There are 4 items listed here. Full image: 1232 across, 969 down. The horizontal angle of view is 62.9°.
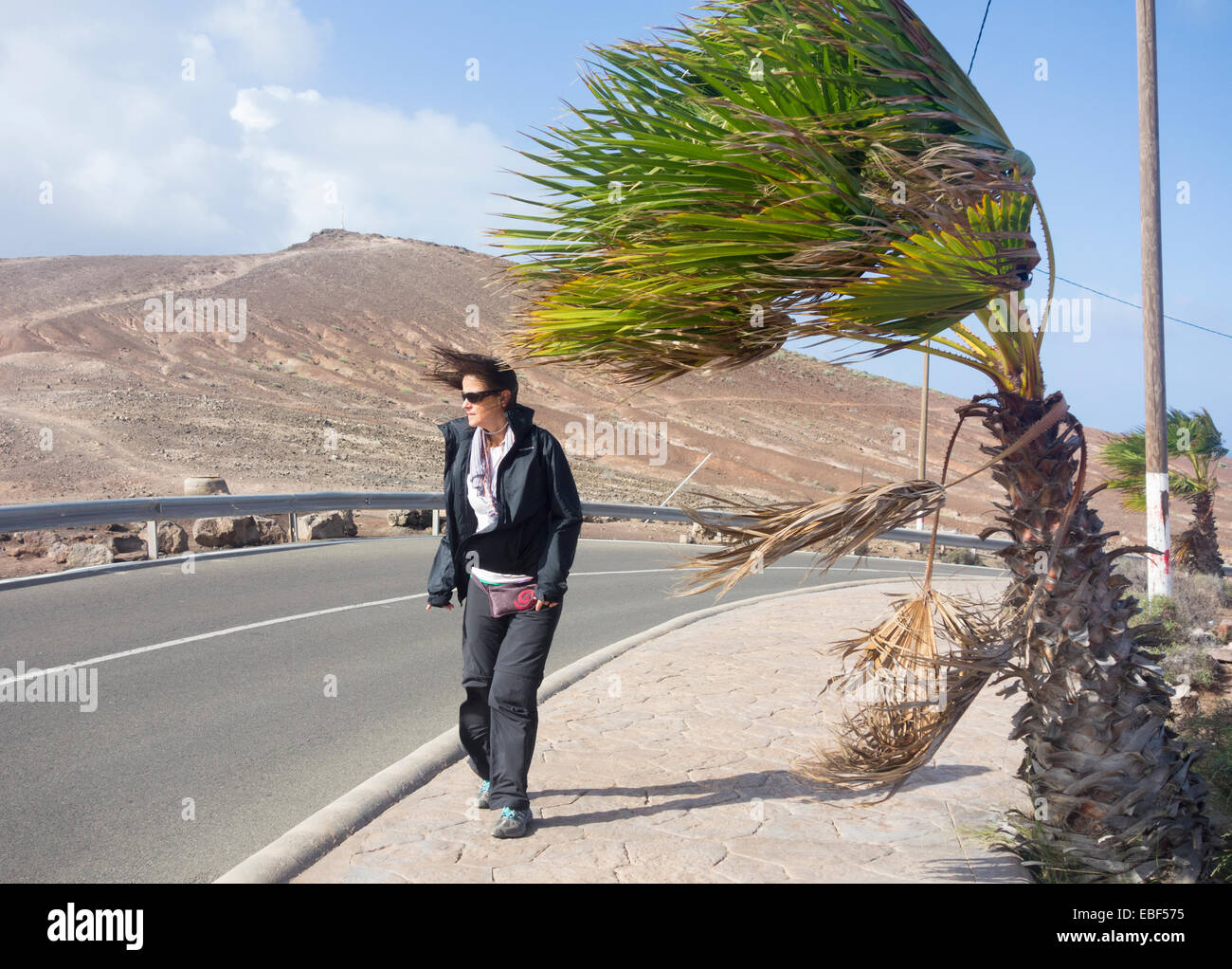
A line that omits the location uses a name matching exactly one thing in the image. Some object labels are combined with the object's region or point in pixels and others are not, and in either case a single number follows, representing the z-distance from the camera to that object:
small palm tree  13.75
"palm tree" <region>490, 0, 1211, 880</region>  2.81
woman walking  4.35
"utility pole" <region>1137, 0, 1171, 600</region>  10.27
